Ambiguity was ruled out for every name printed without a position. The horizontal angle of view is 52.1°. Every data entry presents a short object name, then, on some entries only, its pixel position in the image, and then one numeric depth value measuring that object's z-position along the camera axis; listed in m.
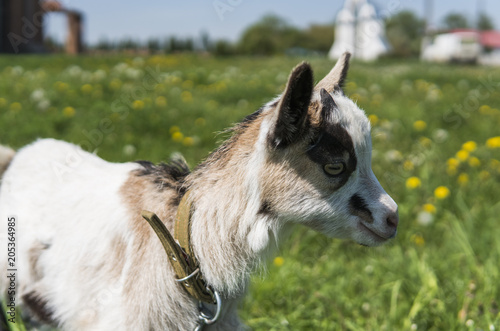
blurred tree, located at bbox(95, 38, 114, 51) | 26.70
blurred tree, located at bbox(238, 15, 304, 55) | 25.12
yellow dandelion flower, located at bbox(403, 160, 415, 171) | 4.55
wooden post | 15.17
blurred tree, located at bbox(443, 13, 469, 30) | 55.56
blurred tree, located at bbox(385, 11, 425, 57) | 32.22
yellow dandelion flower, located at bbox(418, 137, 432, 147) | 5.18
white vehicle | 24.73
